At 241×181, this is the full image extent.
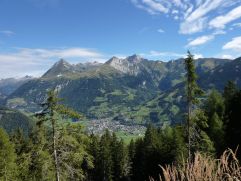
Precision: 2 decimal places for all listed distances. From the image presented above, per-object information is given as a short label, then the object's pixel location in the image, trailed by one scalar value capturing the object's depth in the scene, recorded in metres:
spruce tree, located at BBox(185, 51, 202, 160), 19.60
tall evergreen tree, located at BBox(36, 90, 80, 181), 14.38
